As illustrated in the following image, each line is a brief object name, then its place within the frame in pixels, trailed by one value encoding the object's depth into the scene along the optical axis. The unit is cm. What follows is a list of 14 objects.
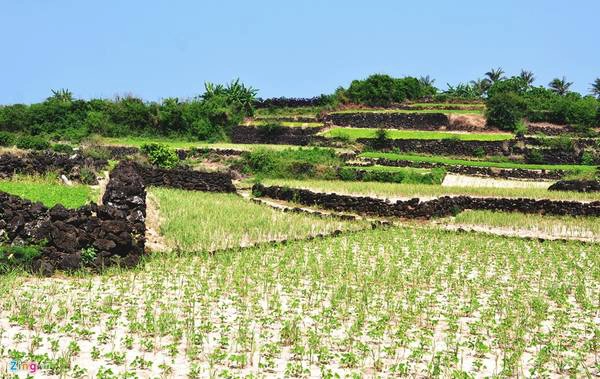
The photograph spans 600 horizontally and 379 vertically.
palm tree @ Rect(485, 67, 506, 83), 10025
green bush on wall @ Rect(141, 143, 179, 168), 4106
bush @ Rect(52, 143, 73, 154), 4571
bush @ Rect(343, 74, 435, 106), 6869
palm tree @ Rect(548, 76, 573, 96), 8988
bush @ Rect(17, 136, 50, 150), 4672
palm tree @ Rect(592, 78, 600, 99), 8219
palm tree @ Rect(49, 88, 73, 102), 7461
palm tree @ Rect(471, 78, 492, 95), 9969
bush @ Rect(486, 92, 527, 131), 5569
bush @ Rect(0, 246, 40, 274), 1231
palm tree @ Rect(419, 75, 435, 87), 10252
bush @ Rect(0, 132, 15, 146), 5025
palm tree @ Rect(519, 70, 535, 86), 9862
